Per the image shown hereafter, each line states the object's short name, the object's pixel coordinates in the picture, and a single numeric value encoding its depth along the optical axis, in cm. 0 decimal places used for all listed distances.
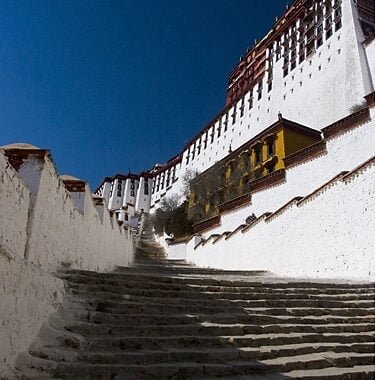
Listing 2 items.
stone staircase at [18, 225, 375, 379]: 294
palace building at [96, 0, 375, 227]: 2666
